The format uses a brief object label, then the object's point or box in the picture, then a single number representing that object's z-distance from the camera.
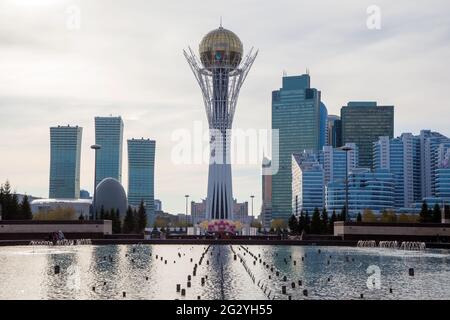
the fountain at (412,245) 74.06
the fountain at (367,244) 78.34
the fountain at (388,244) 77.73
